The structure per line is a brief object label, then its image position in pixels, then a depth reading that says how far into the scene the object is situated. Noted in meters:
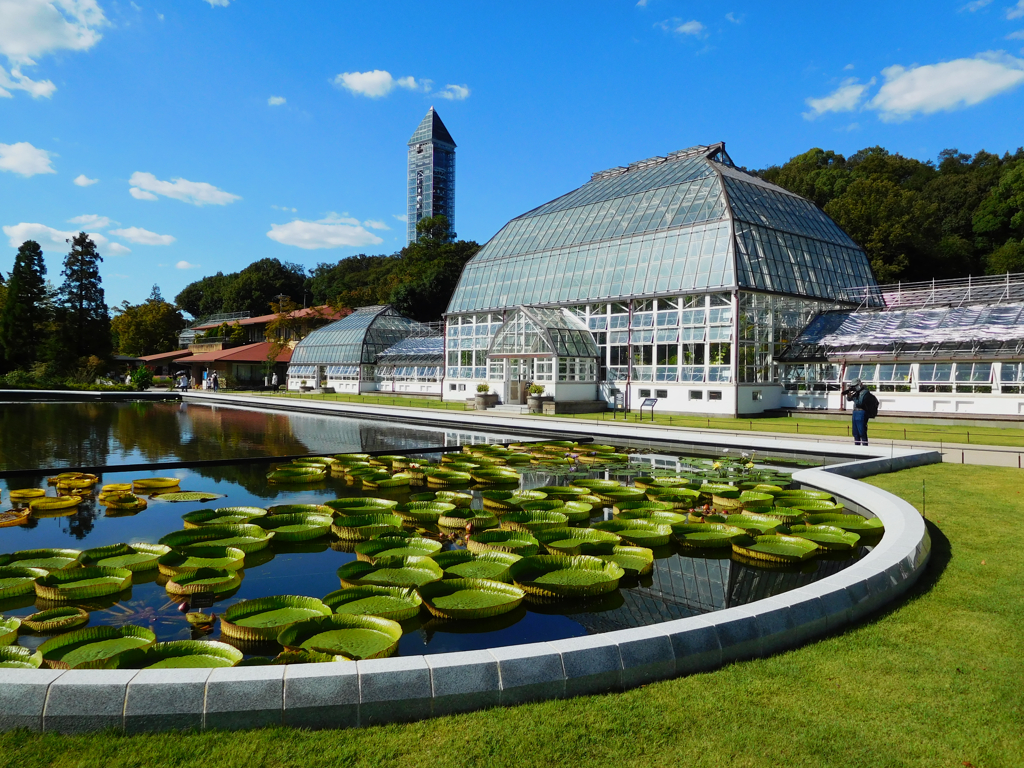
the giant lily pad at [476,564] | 7.75
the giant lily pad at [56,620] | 6.14
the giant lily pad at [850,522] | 9.79
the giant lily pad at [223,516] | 9.76
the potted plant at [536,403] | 36.56
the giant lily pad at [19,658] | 5.05
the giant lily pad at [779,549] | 8.58
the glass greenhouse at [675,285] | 35.22
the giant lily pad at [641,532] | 9.25
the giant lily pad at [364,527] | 9.64
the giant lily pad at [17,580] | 6.96
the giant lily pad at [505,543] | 8.62
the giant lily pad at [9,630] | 5.75
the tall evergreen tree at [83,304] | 65.38
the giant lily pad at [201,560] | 7.70
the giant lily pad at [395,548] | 8.26
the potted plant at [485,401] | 39.81
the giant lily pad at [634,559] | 8.09
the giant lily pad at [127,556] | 7.94
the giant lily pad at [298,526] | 9.56
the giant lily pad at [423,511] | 10.50
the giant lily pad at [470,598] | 6.62
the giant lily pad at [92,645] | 5.23
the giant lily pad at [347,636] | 5.59
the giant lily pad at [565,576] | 7.32
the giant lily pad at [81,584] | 6.95
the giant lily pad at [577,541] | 8.67
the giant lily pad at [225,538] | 8.78
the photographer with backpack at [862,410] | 18.62
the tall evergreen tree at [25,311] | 62.31
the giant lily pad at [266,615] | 6.02
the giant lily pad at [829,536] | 9.05
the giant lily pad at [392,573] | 7.29
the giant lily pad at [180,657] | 5.07
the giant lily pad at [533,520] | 9.63
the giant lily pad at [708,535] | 9.17
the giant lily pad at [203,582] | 7.20
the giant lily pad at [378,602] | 6.44
